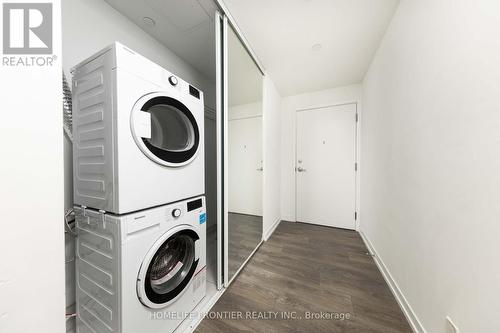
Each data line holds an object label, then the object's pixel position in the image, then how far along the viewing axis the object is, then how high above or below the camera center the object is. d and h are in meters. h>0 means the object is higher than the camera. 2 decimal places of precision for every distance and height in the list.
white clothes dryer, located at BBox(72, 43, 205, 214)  0.77 +0.15
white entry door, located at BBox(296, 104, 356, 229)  2.57 -0.04
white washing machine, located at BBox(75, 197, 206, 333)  0.78 -0.58
